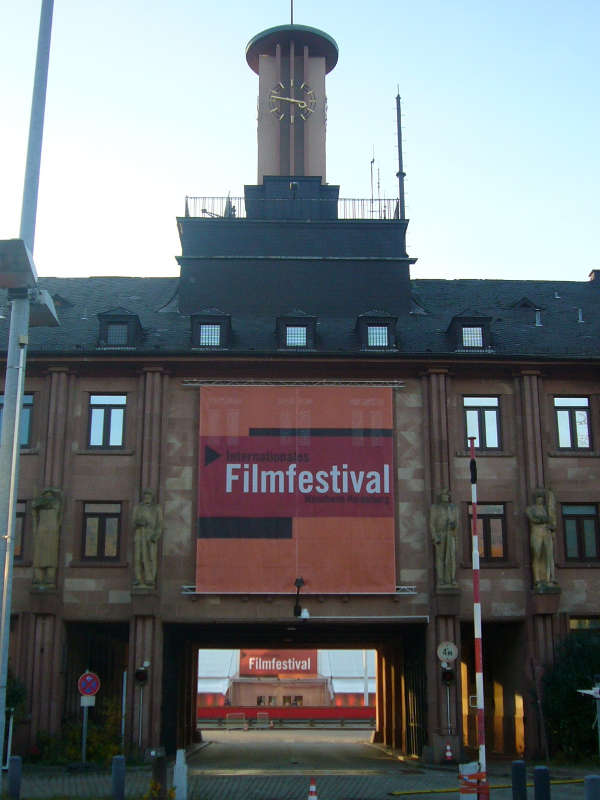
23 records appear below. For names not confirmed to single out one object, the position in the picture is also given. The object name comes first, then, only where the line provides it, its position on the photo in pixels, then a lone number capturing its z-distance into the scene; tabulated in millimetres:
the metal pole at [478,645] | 21547
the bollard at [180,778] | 20688
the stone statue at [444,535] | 32406
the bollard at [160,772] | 19958
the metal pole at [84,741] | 29003
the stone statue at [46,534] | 32250
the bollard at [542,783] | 18891
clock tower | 44344
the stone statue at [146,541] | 32156
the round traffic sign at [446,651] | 31438
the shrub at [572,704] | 30406
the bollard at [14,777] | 20766
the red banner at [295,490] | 33031
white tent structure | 60719
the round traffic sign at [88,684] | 27875
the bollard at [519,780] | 20000
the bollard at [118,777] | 20547
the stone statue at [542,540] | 32531
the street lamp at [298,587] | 32500
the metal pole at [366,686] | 59931
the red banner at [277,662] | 62594
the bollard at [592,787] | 17078
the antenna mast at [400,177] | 50688
